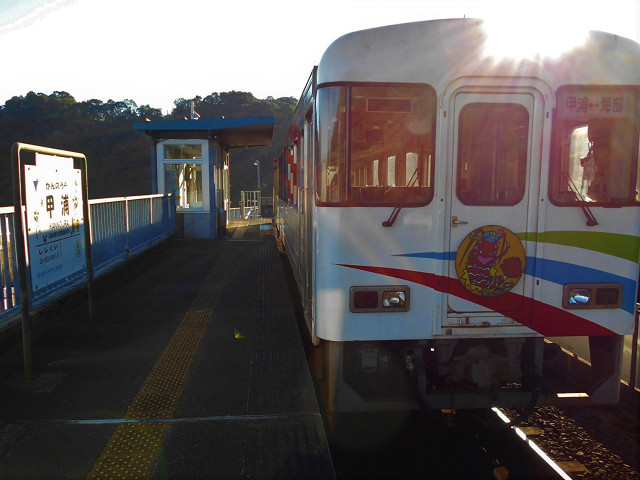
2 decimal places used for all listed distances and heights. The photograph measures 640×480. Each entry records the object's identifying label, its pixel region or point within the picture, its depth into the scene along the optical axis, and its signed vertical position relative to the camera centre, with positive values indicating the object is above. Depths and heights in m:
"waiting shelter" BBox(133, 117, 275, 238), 15.33 +0.91
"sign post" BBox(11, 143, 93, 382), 4.69 -0.35
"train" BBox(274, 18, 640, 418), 3.54 -0.12
